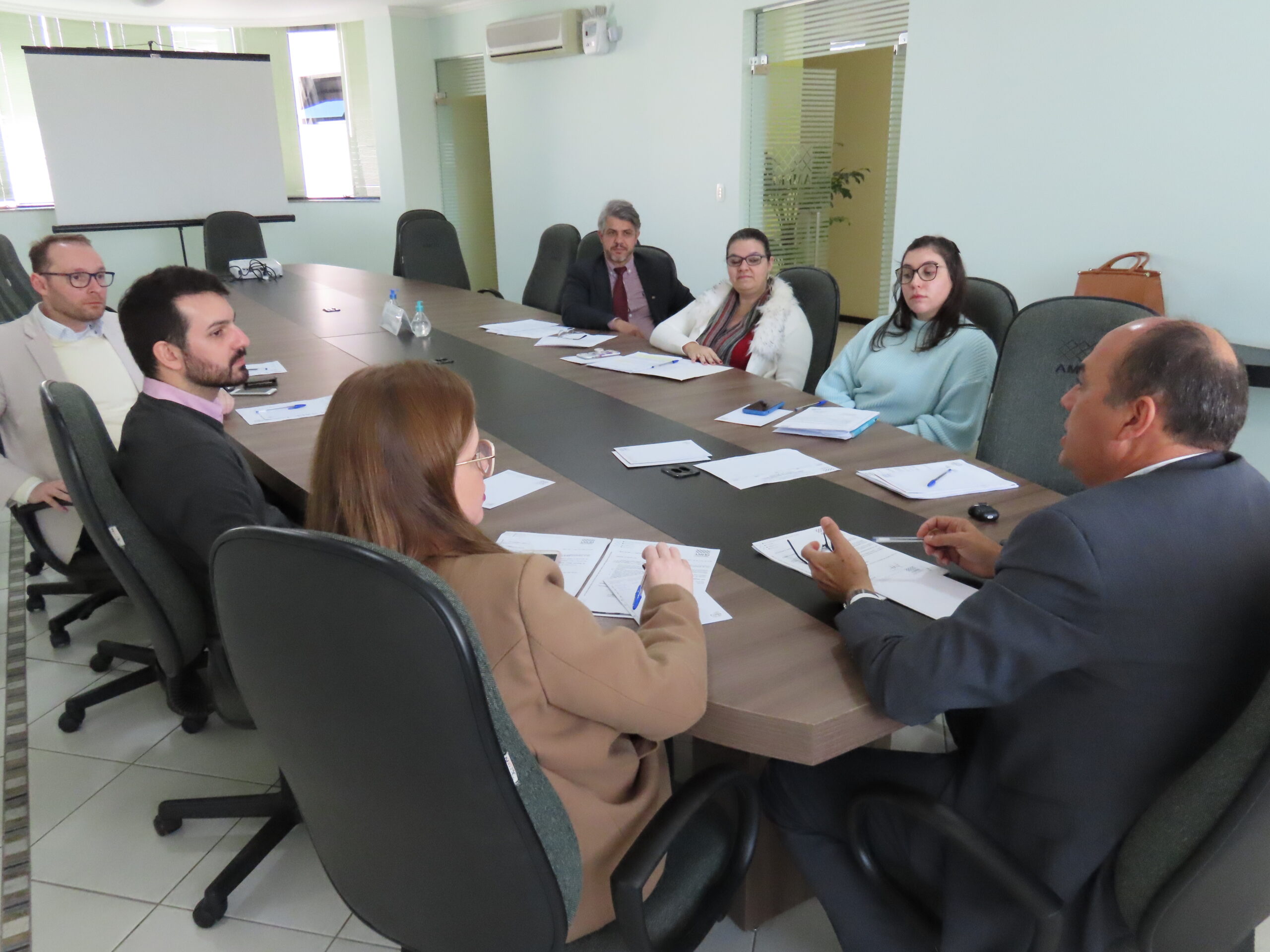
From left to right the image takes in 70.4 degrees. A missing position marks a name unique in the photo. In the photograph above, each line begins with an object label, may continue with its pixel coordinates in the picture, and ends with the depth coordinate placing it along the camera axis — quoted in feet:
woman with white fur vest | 10.65
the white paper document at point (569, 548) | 5.09
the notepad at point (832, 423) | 7.52
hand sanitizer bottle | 12.55
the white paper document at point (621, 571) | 4.71
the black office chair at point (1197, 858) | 2.99
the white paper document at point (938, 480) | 6.18
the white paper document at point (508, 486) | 6.32
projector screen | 23.35
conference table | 3.94
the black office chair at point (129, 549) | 5.26
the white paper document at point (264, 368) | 10.57
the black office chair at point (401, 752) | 2.51
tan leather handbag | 11.76
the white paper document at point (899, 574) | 4.67
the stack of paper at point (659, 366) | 9.99
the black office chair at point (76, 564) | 7.89
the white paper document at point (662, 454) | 7.02
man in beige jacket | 8.79
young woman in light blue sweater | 8.59
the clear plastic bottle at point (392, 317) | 12.74
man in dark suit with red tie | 13.88
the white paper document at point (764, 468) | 6.55
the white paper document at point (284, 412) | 8.58
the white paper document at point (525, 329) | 12.59
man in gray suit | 3.37
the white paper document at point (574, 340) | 11.87
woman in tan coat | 3.29
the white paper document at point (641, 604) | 4.59
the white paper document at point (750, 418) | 8.03
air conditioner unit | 21.56
